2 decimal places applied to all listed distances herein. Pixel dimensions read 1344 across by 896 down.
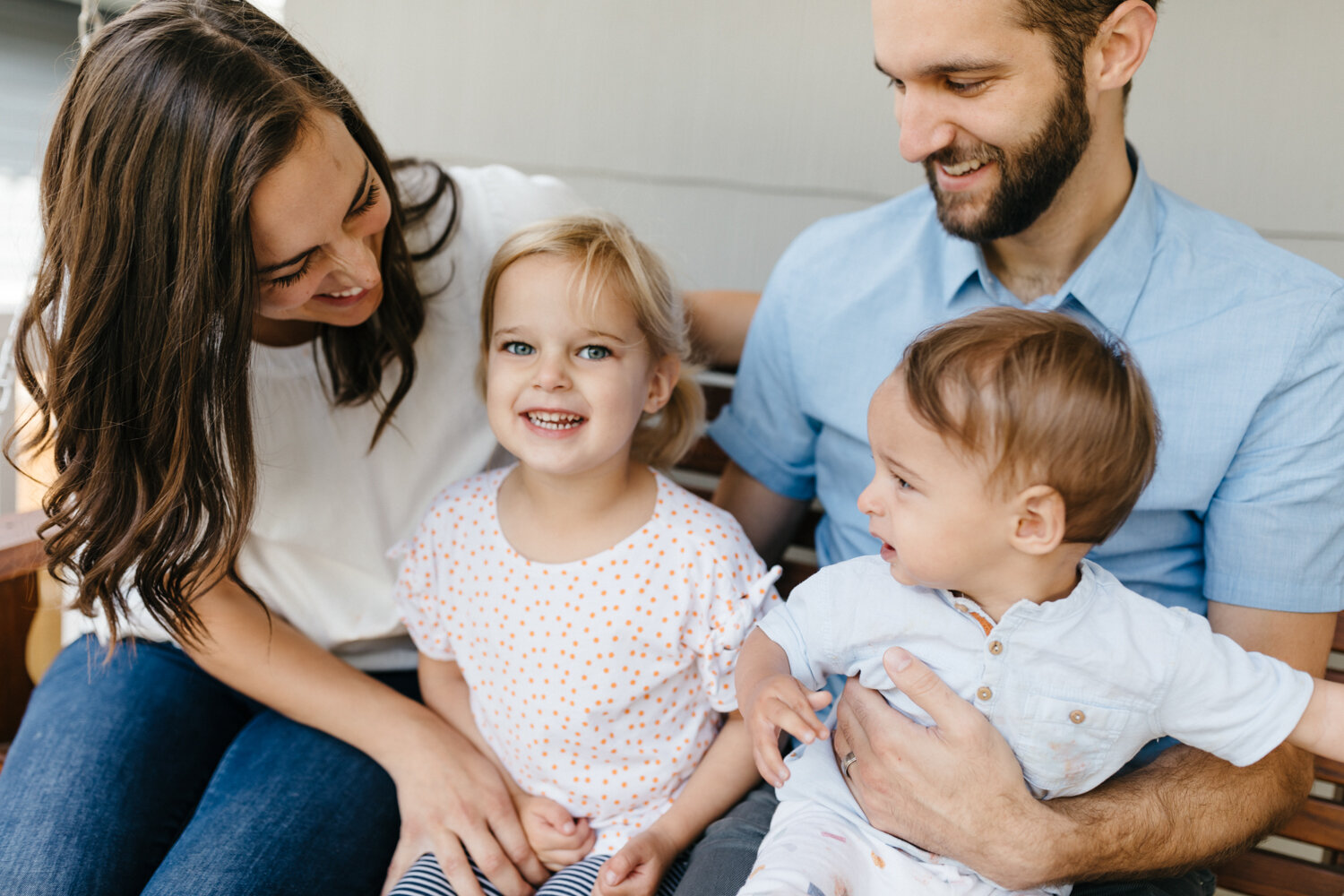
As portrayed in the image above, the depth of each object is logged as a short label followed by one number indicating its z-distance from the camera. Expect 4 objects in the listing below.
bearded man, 1.26
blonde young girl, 1.51
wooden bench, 1.62
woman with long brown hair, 1.30
